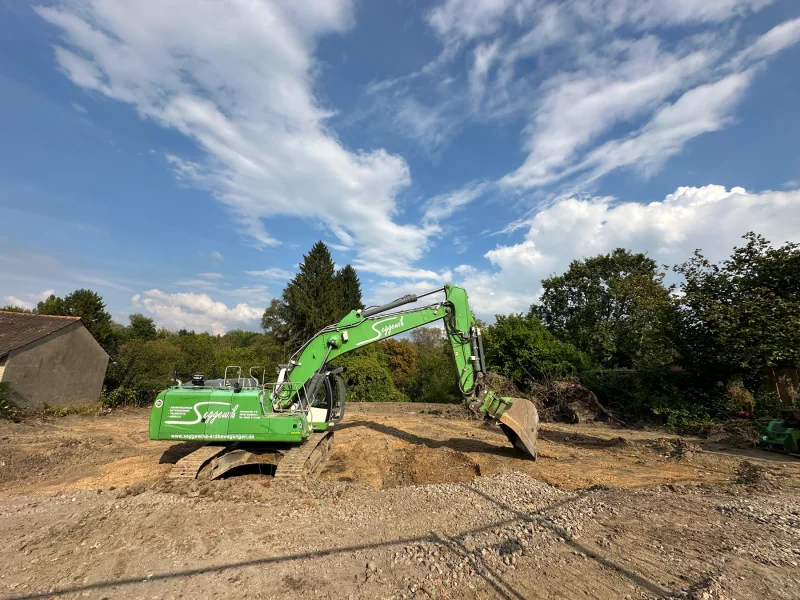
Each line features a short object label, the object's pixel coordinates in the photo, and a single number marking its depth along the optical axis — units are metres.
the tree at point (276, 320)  33.56
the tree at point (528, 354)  19.17
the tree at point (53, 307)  27.70
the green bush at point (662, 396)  13.94
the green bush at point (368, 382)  26.53
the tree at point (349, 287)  39.88
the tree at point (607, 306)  23.16
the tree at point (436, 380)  25.34
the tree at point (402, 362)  34.50
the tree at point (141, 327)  46.17
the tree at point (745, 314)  12.27
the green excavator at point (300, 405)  7.32
